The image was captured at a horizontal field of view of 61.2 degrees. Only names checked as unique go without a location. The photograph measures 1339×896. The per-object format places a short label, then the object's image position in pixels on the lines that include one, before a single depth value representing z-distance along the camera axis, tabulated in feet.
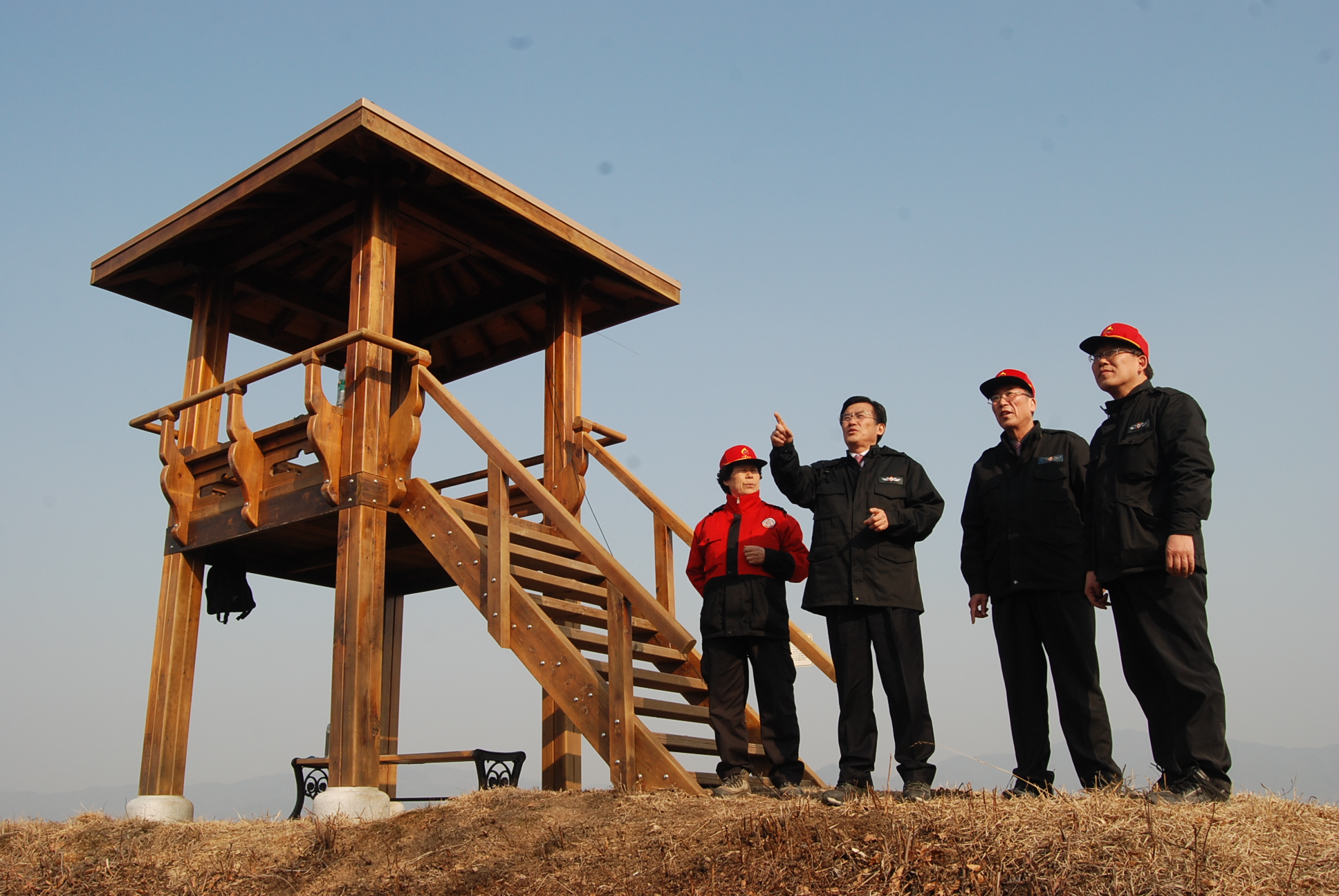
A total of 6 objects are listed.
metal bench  31.73
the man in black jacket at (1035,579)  17.01
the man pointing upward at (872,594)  17.84
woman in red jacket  20.01
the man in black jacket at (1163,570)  15.30
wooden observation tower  24.03
